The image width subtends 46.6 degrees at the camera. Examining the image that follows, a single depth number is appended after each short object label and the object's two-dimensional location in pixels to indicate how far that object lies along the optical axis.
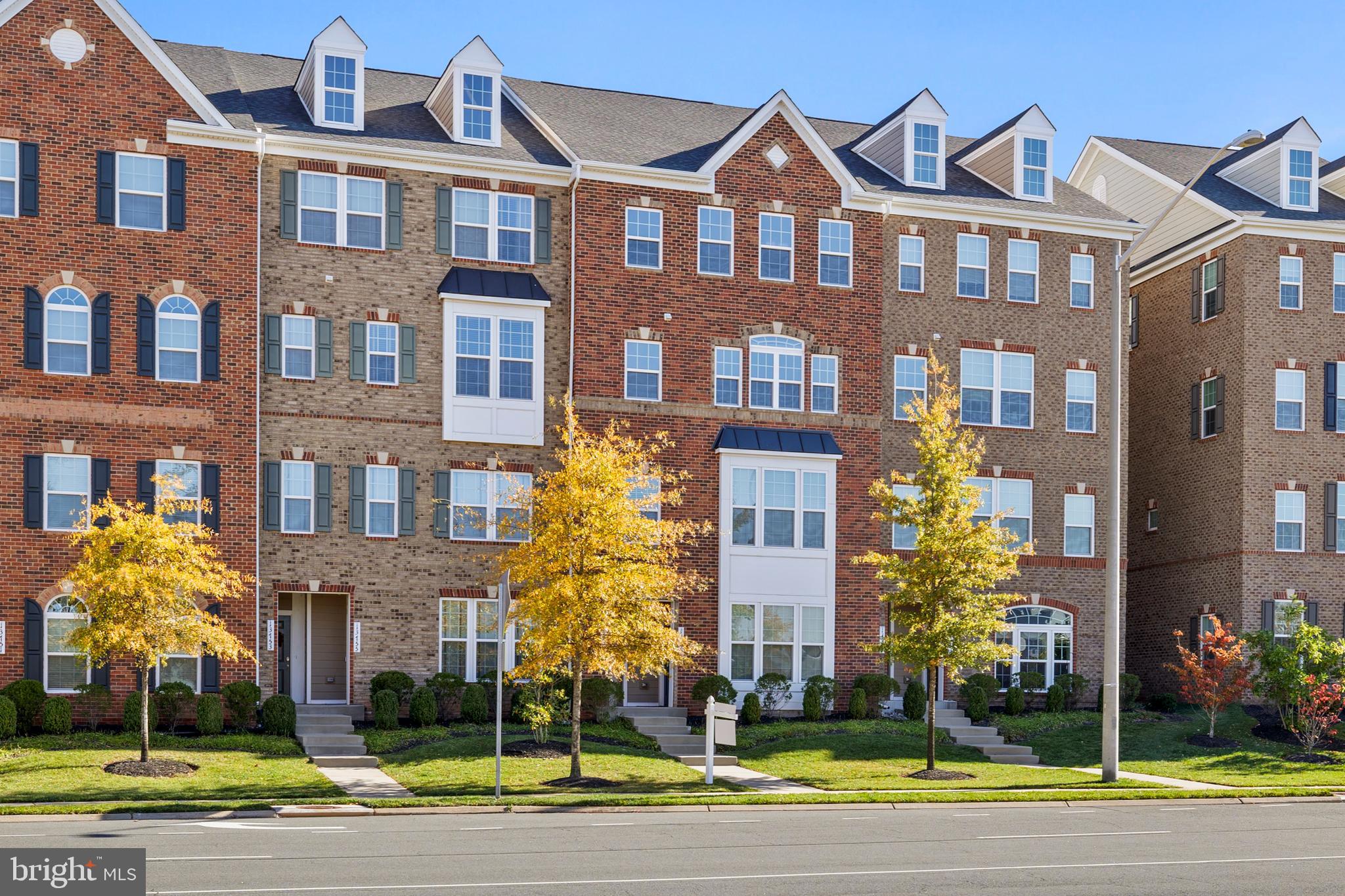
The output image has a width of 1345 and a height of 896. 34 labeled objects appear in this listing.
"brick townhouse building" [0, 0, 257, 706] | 32.06
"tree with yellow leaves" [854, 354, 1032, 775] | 29.89
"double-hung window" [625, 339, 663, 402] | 36.81
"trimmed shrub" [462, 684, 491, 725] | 33.34
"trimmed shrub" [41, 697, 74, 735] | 30.50
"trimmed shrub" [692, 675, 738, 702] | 35.38
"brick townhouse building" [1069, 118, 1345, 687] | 40.97
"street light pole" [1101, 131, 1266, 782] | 28.72
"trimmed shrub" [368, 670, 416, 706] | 33.91
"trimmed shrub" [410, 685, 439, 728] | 32.81
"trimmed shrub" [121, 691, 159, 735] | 31.09
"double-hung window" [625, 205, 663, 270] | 37.03
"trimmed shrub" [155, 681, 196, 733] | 31.78
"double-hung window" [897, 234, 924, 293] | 39.78
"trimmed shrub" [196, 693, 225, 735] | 31.34
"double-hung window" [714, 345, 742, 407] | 37.47
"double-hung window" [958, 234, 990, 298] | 40.22
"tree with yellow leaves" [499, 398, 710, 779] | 27.55
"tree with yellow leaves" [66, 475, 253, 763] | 27.00
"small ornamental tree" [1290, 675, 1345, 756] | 33.28
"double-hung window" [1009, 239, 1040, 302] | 40.66
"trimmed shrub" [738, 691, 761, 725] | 34.94
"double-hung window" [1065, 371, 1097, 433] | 41.19
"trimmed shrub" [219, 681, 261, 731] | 32.12
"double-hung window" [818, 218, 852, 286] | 38.44
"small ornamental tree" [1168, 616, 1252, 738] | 34.59
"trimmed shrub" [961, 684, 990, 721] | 36.75
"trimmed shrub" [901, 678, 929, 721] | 36.84
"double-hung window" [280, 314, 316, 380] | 34.56
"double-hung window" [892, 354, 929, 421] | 39.59
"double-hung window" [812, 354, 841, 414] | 38.09
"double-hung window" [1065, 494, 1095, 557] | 40.97
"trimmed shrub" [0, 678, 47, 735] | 30.66
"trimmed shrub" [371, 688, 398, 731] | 32.56
